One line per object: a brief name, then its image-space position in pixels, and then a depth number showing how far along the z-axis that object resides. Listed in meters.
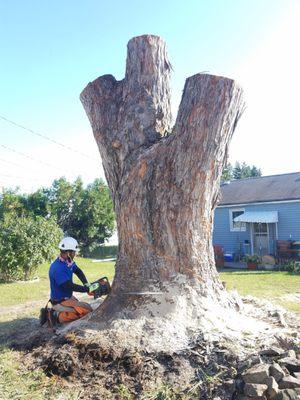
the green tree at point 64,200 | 28.75
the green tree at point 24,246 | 14.13
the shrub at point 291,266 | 16.39
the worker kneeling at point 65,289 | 6.08
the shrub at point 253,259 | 18.32
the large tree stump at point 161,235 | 4.80
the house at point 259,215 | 19.50
